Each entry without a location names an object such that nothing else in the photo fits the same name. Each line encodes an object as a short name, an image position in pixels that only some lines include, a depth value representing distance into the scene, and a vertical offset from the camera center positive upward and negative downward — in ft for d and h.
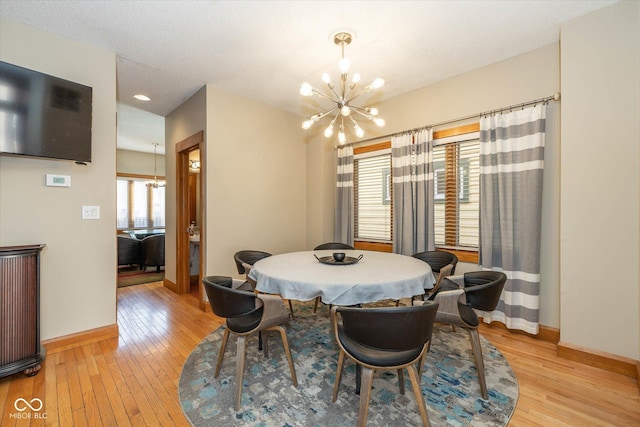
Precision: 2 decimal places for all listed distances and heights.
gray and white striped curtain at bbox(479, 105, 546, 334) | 8.64 +0.18
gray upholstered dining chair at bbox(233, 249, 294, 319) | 9.01 -1.70
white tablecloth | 5.75 -1.50
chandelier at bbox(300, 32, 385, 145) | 6.97 +3.28
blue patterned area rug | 5.45 -4.09
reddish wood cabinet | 6.44 -2.40
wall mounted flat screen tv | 6.97 +2.62
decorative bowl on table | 7.64 -1.26
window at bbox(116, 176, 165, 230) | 25.44 +0.82
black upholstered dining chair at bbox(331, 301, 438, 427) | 4.28 -2.10
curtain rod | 8.52 +3.53
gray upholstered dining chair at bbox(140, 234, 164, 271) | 17.80 -2.51
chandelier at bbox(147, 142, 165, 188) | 25.85 +3.21
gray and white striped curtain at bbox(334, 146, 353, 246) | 13.83 +0.76
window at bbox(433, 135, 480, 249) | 10.42 +0.77
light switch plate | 8.64 -0.02
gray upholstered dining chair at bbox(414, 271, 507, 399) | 5.98 -2.13
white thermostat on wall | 8.02 +0.92
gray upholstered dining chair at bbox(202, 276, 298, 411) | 5.65 -2.32
